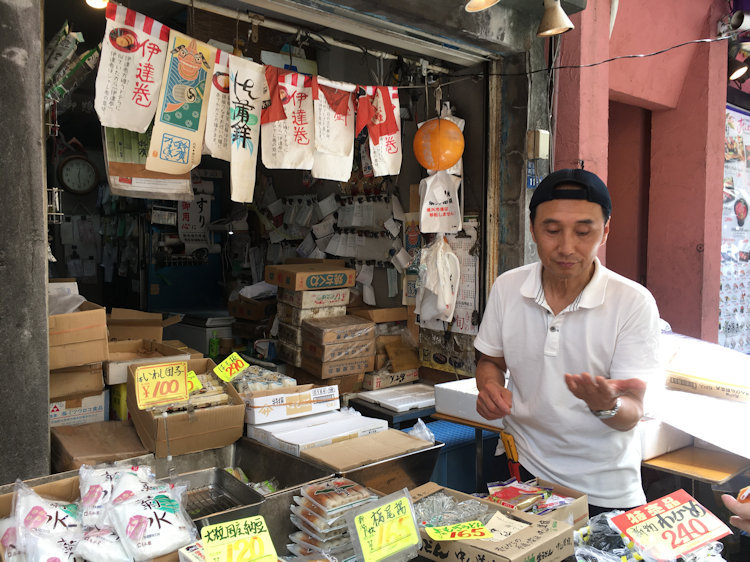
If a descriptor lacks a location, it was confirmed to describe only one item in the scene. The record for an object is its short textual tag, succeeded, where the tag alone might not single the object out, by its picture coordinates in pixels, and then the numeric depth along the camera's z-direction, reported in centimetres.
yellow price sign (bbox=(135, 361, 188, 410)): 267
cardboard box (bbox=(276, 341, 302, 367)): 567
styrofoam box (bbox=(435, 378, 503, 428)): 325
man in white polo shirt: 200
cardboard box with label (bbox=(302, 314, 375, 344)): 536
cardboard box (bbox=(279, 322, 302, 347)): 566
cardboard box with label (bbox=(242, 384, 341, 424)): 297
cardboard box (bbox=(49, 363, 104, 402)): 311
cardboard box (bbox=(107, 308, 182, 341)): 442
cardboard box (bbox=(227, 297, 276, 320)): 650
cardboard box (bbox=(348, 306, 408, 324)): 577
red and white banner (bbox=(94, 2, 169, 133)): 316
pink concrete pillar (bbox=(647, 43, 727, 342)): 656
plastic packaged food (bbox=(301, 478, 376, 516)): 201
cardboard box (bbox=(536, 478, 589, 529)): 187
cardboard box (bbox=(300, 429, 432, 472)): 247
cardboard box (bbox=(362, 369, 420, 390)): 573
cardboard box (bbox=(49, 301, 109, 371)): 292
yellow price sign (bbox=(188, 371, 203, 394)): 290
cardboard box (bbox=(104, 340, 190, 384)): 338
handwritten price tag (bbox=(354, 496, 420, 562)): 165
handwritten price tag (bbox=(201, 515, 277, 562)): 158
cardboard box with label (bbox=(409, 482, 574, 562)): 161
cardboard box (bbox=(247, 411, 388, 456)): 272
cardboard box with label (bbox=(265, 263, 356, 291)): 553
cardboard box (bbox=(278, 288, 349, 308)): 559
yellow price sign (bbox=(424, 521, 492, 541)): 170
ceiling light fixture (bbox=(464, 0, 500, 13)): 313
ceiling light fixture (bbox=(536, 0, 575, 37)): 382
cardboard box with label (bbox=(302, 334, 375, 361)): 536
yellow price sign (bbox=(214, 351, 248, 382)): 305
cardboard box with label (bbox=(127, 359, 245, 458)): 265
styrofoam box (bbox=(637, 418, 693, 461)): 284
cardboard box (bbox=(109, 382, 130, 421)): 341
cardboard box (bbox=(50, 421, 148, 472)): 264
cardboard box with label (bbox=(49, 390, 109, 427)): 316
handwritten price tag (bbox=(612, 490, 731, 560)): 175
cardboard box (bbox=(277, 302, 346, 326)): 564
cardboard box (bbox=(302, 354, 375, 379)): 539
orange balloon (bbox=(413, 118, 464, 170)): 472
